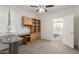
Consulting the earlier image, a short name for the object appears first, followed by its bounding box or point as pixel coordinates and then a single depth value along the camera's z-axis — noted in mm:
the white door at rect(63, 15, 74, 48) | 2649
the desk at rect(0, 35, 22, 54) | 1530
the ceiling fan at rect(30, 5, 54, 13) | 2354
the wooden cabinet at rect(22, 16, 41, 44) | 3192
